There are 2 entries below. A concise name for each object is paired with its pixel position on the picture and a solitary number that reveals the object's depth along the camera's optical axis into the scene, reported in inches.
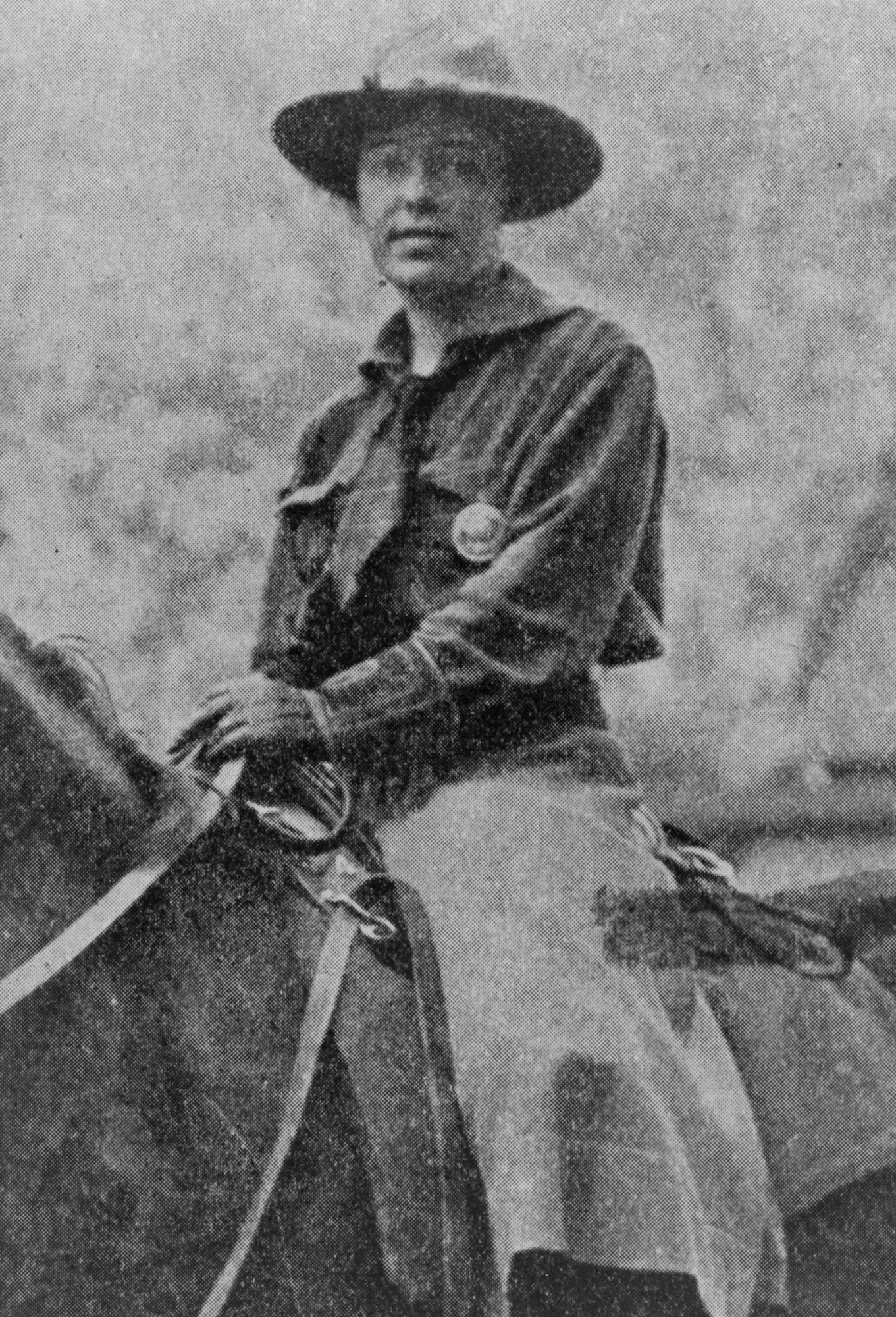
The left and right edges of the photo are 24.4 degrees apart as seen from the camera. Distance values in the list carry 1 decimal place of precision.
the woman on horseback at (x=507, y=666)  166.7
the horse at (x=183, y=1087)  163.3
